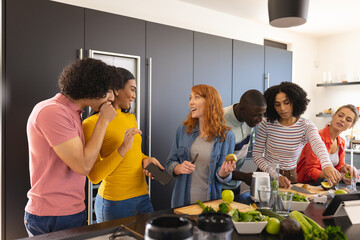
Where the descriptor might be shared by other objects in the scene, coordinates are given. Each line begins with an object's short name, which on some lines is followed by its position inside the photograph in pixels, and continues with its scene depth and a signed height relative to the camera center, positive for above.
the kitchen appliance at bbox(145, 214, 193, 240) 0.63 -0.24
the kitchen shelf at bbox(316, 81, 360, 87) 5.25 +0.62
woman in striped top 2.13 -0.09
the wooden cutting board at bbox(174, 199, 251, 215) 1.39 -0.42
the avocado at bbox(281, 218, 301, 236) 1.11 -0.39
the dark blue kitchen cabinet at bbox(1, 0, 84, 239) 2.28 +0.28
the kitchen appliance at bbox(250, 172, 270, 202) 1.61 -0.33
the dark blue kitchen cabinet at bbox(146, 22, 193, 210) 3.10 +0.33
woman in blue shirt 1.86 -0.19
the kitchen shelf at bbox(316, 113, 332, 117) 5.44 +0.06
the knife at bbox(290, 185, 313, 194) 1.82 -0.42
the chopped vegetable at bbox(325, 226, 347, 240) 0.98 -0.37
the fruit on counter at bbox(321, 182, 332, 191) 1.88 -0.41
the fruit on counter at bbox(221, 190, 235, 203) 1.52 -0.39
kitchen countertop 1.13 -0.43
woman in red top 2.37 -0.22
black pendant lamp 2.83 +0.99
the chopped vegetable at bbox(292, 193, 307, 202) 1.49 -0.38
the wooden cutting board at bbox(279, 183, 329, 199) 1.73 -0.43
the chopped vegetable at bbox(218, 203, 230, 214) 1.25 -0.37
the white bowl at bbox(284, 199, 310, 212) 1.45 -0.41
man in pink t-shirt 1.28 -0.14
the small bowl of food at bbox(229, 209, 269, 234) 1.14 -0.38
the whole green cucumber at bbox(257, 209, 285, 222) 1.20 -0.39
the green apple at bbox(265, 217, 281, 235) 1.15 -0.40
